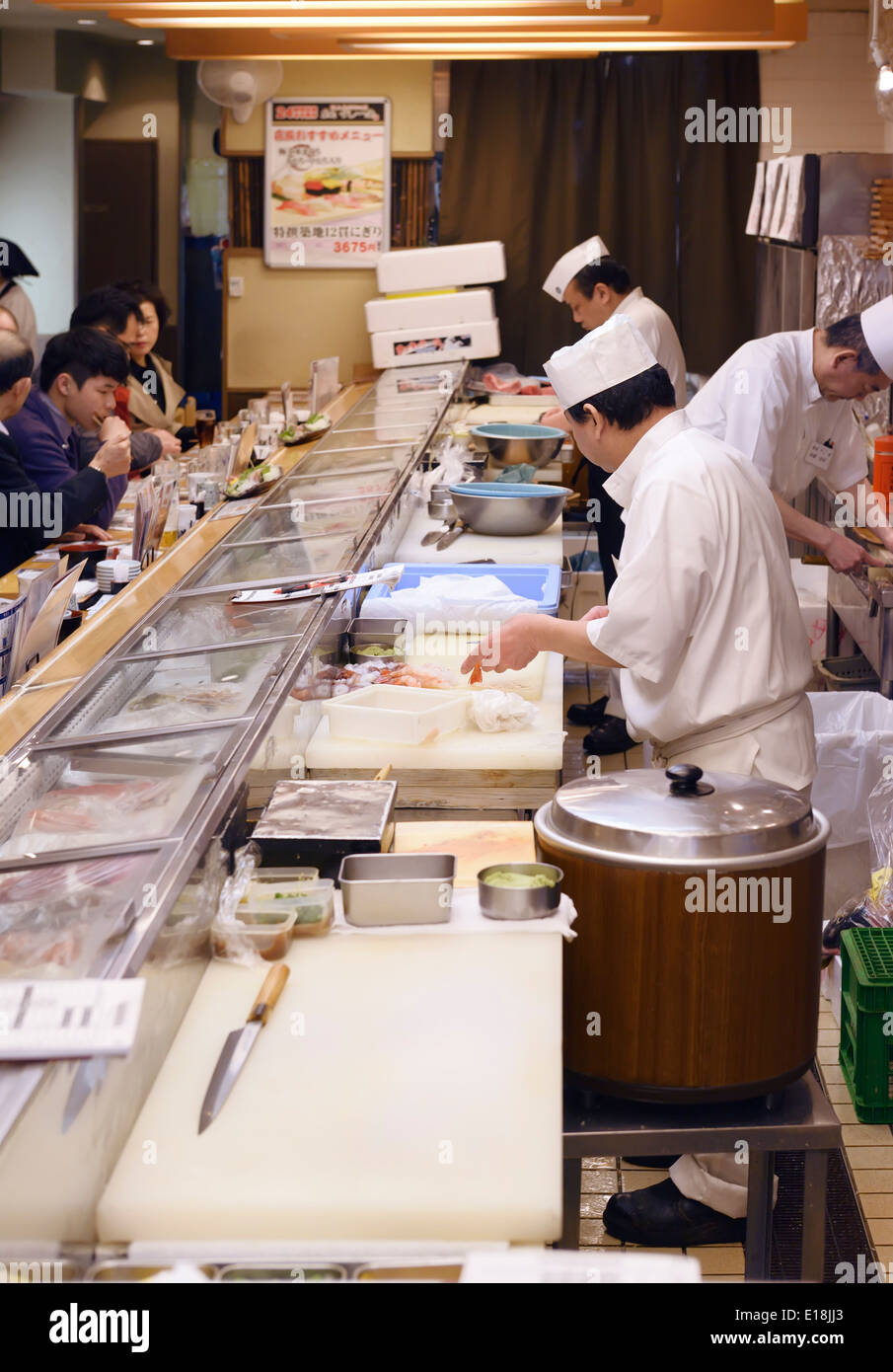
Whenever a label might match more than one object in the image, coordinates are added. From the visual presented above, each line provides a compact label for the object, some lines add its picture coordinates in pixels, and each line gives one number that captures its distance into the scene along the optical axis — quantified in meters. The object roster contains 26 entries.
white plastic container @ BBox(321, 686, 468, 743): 2.75
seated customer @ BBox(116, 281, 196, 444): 7.36
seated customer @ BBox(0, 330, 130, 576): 4.29
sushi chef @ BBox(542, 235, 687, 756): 5.78
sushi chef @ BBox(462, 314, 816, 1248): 2.66
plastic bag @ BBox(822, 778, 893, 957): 3.46
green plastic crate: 3.05
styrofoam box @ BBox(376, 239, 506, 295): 8.56
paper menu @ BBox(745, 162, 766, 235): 7.96
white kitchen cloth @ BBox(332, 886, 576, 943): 1.99
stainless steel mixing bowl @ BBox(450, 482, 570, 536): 4.66
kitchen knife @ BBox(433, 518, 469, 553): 4.49
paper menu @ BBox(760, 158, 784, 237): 7.26
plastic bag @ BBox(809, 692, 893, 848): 3.96
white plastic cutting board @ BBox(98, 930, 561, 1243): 1.43
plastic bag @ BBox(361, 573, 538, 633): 3.51
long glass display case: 1.75
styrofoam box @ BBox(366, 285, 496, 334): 8.48
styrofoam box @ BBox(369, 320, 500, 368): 8.49
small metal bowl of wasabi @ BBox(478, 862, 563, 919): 2.01
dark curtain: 8.68
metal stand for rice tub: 1.98
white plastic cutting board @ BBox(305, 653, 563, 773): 2.70
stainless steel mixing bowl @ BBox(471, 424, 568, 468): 5.64
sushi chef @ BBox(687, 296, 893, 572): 4.11
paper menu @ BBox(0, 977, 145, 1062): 1.41
